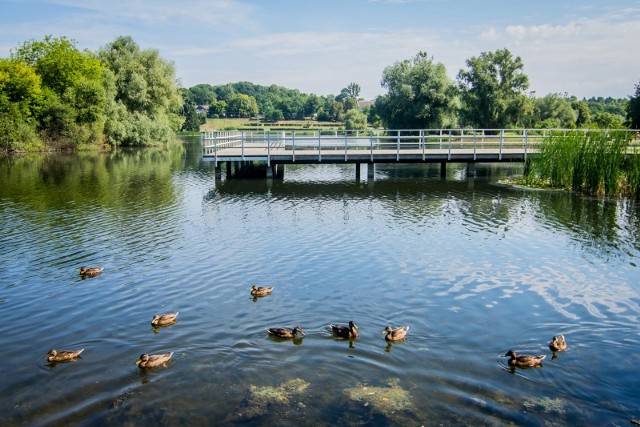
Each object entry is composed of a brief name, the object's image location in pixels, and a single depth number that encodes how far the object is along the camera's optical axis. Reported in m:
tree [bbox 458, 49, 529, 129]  65.19
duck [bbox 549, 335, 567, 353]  9.85
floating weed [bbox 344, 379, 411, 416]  7.95
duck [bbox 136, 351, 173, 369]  9.16
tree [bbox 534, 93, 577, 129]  88.37
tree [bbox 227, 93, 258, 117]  186.46
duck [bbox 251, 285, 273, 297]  12.48
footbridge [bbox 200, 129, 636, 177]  32.44
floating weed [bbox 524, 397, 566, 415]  7.94
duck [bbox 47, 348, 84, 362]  9.34
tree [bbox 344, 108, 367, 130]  101.94
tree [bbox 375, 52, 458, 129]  58.56
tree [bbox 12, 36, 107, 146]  60.03
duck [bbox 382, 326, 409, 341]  10.16
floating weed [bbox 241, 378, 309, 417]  7.91
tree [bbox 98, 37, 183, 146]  66.62
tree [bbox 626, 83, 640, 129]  55.48
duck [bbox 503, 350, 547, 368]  9.22
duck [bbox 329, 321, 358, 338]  10.26
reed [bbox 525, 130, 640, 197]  25.30
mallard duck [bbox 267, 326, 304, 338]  10.27
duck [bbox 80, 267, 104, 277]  13.91
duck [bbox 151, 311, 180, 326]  10.83
